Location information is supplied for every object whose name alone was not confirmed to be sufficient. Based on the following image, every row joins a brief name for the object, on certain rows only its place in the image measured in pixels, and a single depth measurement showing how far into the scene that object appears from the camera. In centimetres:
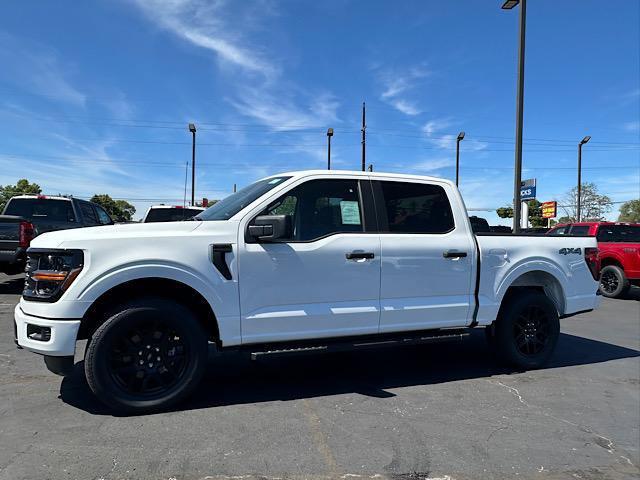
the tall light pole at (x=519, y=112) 1205
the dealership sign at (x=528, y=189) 1493
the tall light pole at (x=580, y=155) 3405
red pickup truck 1184
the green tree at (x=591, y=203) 7131
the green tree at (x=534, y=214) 5533
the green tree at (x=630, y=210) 8231
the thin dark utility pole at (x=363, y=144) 2922
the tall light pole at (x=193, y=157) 3072
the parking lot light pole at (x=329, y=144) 3039
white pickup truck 368
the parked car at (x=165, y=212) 1115
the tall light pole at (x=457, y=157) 3722
